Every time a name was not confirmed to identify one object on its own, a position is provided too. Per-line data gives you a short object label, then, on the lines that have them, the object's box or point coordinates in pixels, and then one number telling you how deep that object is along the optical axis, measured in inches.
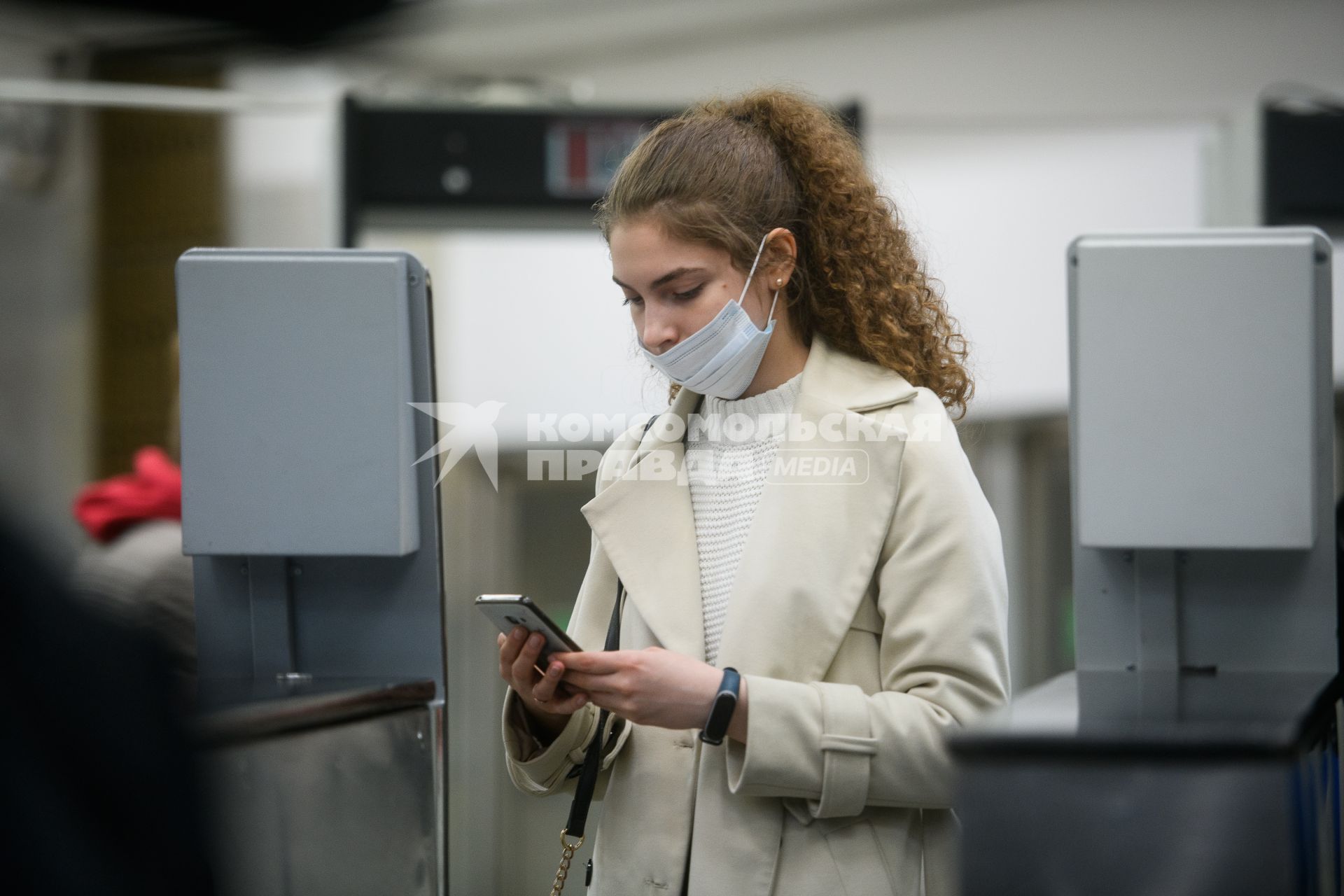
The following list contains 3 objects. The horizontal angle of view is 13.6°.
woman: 296.7
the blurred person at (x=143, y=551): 333.0
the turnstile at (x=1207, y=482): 304.0
